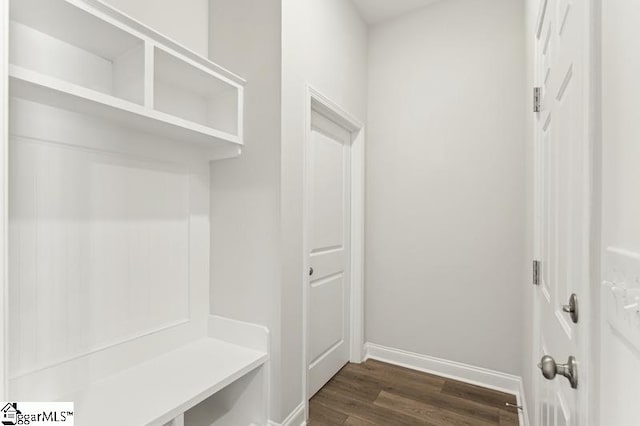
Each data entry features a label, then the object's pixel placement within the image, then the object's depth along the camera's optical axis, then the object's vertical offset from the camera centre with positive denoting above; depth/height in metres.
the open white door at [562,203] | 0.62 +0.03
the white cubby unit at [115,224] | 1.15 -0.05
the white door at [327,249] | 2.16 -0.28
